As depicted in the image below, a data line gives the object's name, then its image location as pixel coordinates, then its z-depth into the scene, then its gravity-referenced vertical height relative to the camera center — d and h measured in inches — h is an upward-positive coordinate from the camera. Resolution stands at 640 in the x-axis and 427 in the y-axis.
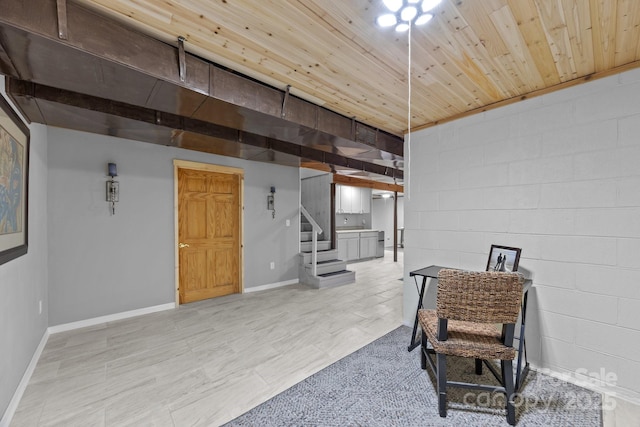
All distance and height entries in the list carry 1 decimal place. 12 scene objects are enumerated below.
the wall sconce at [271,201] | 189.9 +7.6
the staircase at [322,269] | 193.9 -44.2
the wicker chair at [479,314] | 64.0 -25.1
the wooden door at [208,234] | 159.0 -13.7
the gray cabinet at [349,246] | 285.1 -37.6
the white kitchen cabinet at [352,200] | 311.1 +14.1
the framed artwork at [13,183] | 63.2 +7.9
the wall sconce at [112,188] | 126.8 +11.6
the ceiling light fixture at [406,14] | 52.8 +40.8
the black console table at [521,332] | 78.0 -38.4
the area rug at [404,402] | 67.5 -52.4
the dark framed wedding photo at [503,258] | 89.8 -16.5
